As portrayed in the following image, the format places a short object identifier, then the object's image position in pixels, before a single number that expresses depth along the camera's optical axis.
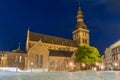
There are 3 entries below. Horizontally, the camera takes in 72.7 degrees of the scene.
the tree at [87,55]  33.10
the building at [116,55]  35.40
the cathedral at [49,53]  34.77
